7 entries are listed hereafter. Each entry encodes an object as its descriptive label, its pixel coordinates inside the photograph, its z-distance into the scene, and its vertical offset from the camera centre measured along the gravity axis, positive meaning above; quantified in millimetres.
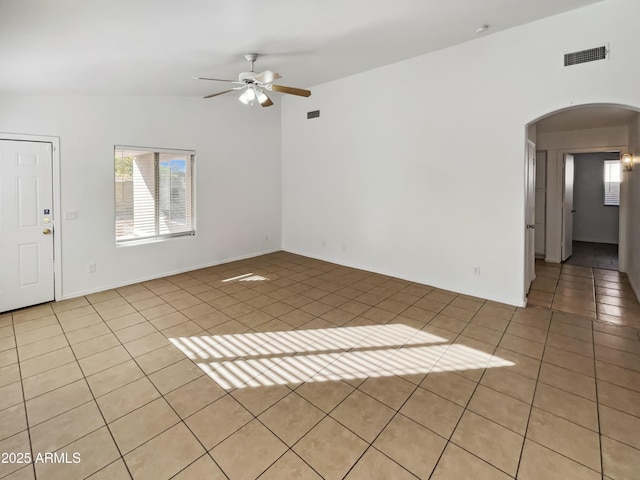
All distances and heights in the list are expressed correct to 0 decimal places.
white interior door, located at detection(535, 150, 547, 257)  6531 +465
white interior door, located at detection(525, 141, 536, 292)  4234 +125
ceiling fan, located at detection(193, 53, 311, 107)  3646 +1592
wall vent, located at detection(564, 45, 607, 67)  3314 +1767
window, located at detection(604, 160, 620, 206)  8352 +1044
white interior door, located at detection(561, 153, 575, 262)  6355 +330
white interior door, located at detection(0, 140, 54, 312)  3854 -26
